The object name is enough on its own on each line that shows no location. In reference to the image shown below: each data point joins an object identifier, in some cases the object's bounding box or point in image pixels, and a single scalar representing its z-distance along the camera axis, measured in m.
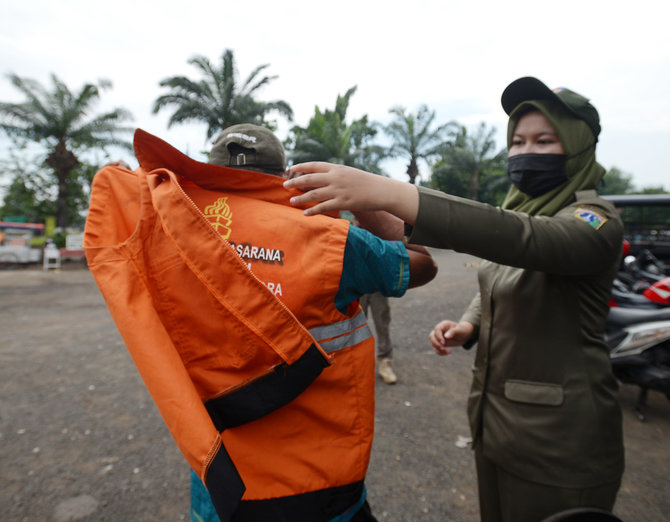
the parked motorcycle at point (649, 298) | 3.67
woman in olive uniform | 1.31
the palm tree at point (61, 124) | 17.45
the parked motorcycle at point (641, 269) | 5.47
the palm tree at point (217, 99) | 16.61
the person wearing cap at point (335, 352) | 1.20
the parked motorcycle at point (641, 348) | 3.34
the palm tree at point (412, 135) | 21.92
